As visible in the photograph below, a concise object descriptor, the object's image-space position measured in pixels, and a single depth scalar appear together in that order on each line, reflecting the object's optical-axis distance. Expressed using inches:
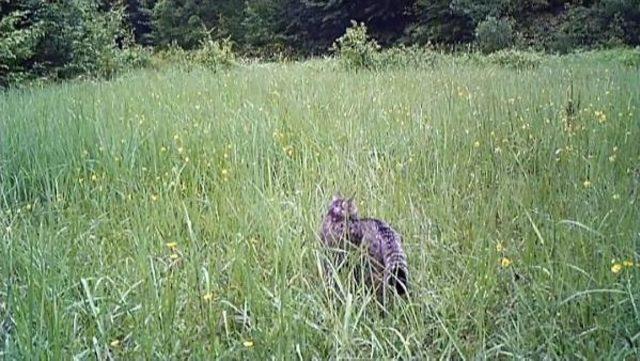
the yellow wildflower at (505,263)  68.3
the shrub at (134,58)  529.5
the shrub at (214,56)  490.3
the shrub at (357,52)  414.6
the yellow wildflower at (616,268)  61.9
